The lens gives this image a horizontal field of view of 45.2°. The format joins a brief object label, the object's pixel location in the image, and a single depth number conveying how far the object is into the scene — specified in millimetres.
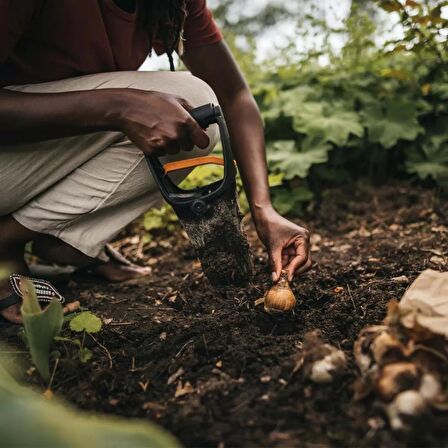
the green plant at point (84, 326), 1583
